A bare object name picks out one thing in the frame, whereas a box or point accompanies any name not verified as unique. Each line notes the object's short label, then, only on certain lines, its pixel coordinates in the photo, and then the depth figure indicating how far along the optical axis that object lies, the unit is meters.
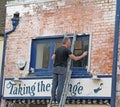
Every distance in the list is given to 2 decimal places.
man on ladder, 13.34
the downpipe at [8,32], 15.75
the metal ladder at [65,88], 13.26
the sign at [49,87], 13.42
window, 14.29
